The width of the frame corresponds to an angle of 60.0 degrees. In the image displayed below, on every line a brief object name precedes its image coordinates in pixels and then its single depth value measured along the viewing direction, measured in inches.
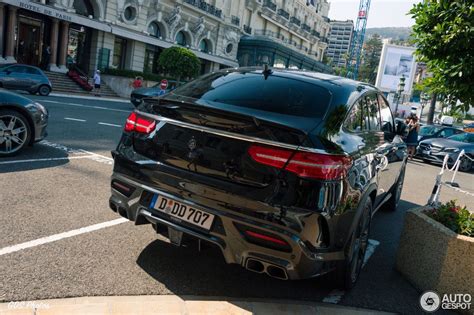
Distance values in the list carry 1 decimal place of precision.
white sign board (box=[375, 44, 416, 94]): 1777.8
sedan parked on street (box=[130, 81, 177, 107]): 709.3
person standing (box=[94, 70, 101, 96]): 907.4
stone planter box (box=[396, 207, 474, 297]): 126.3
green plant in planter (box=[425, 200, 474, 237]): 134.2
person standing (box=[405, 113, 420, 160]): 493.4
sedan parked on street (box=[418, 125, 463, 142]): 684.7
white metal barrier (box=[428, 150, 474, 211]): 180.2
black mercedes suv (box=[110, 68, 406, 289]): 101.7
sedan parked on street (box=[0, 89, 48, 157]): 225.1
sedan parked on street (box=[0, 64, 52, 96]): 662.5
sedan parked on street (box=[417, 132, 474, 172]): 573.6
